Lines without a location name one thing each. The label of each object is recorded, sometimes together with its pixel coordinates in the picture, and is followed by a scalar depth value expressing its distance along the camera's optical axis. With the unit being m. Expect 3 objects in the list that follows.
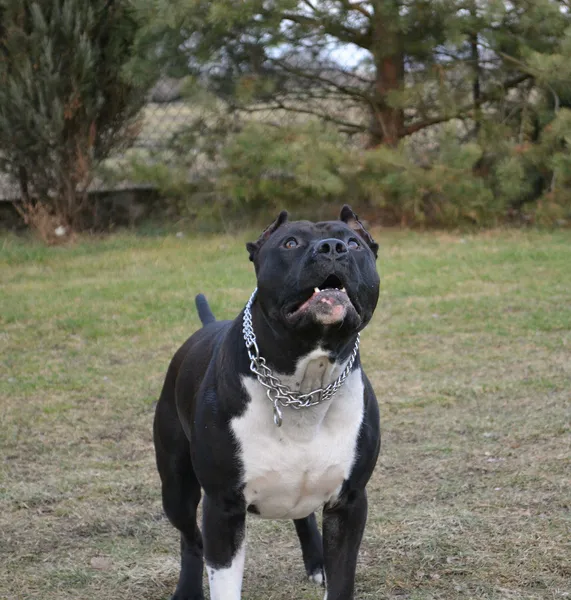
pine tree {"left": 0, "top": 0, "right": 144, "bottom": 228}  8.98
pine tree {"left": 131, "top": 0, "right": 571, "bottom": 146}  9.21
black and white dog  2.48
